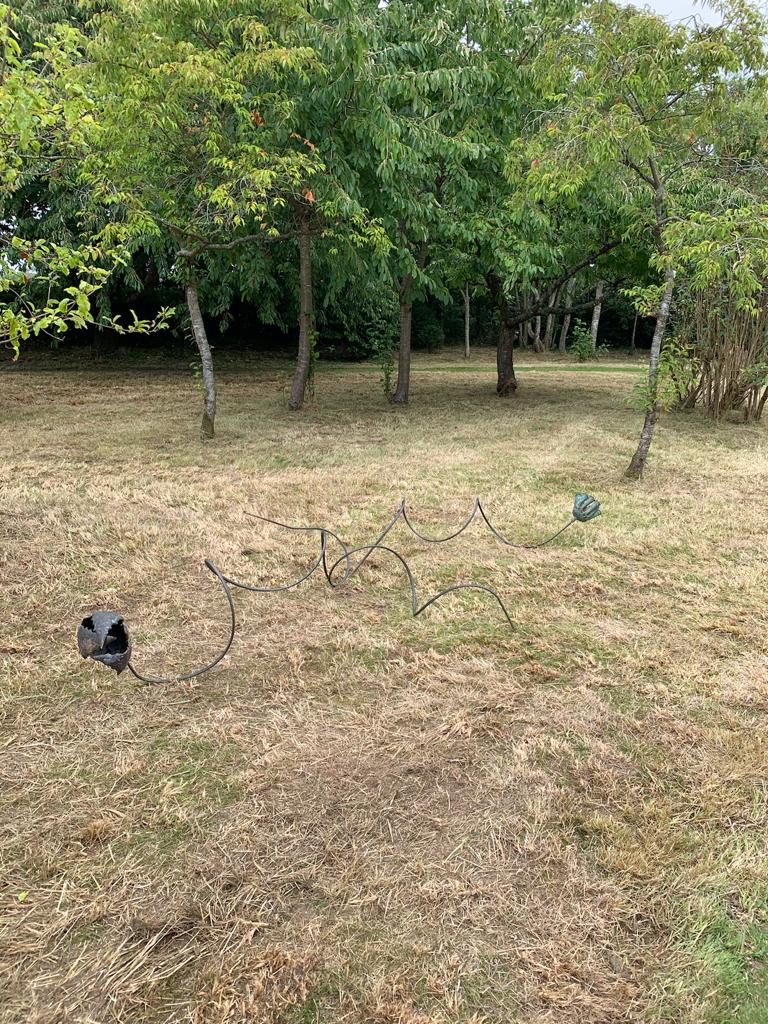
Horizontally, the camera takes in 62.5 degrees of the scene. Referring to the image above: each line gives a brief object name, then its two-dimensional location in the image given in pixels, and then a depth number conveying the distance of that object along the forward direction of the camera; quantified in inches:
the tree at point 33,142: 102.9
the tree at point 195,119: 222.7
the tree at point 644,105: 189.3
